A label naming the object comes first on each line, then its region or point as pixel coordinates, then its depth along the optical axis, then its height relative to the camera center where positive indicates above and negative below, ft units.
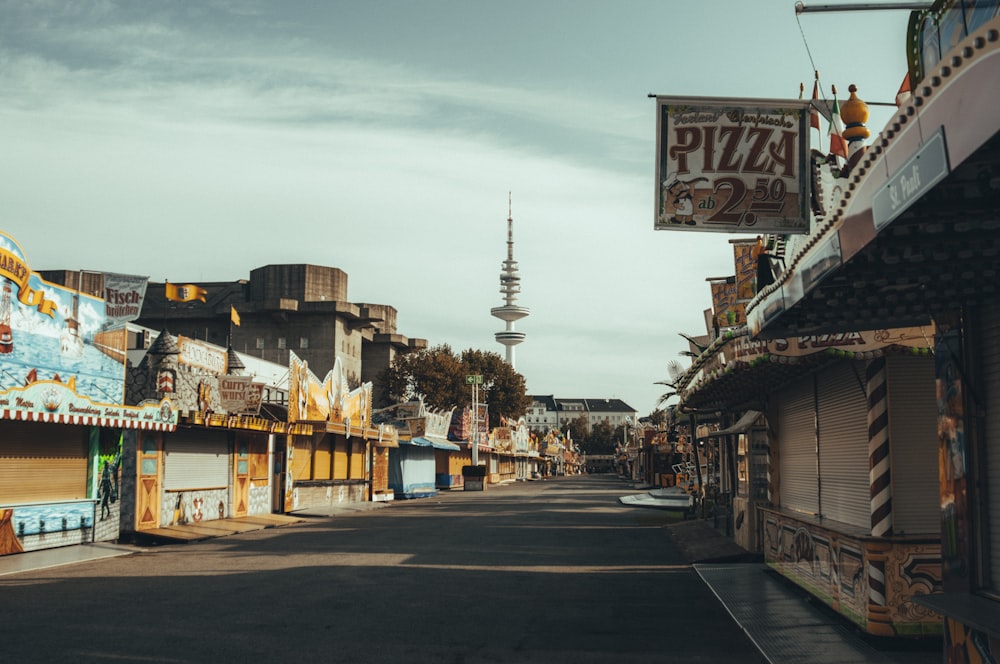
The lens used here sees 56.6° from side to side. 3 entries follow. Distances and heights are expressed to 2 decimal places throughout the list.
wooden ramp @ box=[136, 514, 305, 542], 70.49 -8.99
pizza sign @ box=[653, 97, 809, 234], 27.14 +7.65
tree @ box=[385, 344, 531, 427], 250.37 +13.21
